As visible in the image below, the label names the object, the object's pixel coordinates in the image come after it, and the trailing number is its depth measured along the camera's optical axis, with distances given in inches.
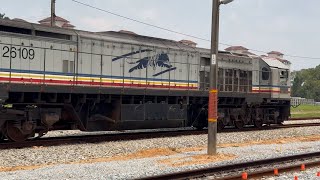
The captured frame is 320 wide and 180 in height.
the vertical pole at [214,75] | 497.7
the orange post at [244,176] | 324.2
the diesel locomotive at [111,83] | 541.3
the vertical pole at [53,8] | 918.7
